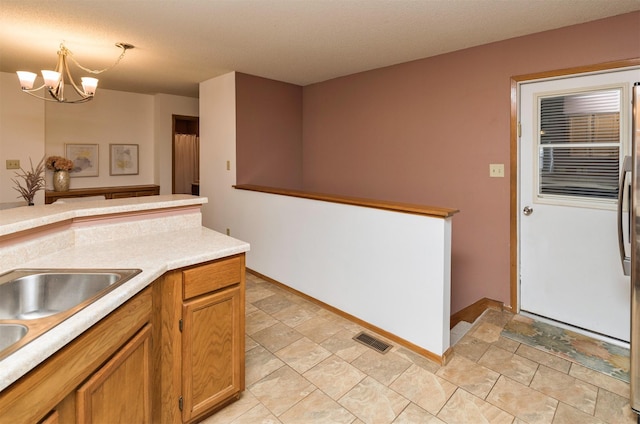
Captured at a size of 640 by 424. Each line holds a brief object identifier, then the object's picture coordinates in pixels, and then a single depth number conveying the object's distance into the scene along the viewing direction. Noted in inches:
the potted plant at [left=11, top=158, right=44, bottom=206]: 155.6
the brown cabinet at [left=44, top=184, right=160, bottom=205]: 177.3
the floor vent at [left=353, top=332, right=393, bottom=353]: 95.2
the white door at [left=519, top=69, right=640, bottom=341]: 98.5
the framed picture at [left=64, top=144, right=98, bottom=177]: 187.0
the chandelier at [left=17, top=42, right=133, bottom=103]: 108.4
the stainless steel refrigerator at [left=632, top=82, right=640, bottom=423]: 65.9
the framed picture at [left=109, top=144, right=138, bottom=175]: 202.1
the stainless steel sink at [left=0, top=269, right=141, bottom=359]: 51.8
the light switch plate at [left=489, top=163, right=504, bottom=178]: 116.4
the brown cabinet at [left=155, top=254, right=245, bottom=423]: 61.4
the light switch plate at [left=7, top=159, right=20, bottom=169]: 164.1
